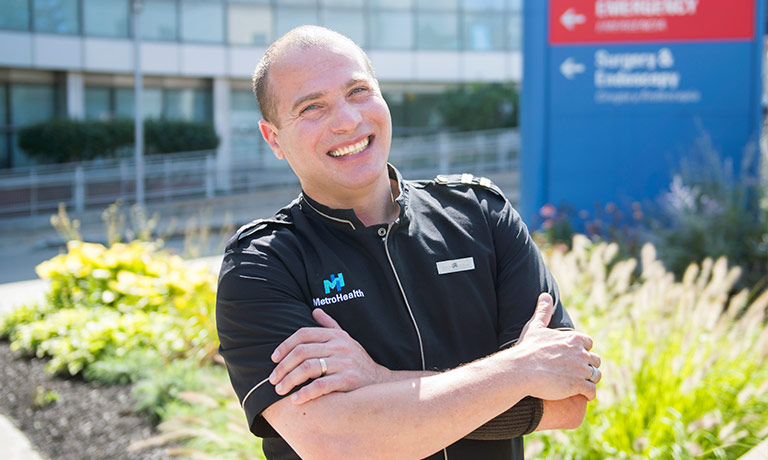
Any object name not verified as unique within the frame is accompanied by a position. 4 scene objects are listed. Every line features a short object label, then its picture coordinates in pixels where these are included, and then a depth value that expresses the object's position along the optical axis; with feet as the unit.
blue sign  26.66
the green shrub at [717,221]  23.13
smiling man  6.47
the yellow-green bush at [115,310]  19.21
